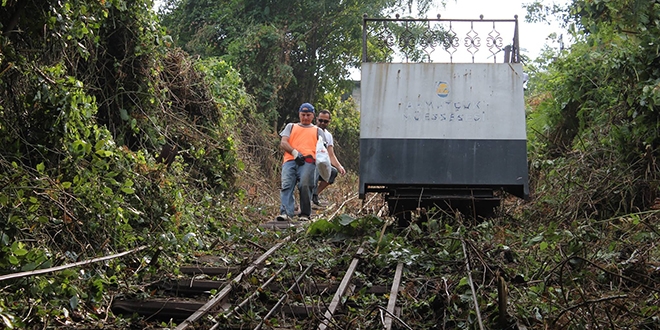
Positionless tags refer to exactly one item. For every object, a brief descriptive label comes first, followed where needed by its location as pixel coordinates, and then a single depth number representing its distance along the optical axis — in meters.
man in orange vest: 11.90
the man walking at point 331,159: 12.55
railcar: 10.20
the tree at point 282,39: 23.17
